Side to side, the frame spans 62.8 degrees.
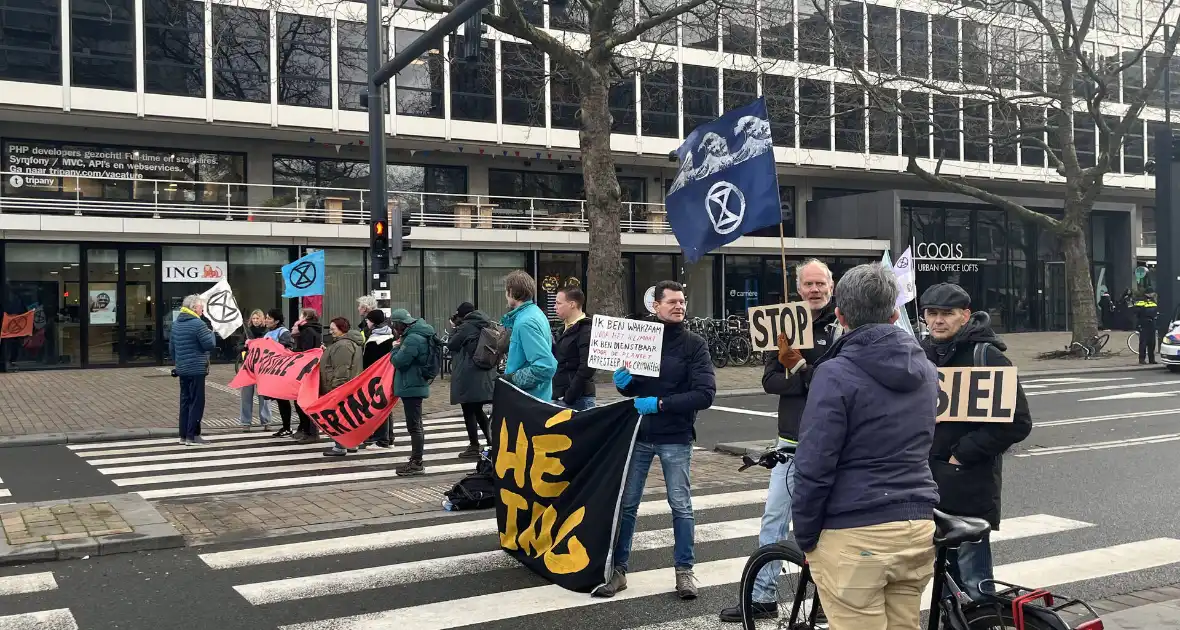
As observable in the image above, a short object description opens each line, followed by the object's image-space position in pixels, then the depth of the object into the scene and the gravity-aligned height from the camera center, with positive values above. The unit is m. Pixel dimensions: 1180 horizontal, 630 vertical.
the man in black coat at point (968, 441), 4.10 -0.57
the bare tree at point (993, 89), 24.77 +6.62
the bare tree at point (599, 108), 18.86 +4.29
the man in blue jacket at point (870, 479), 3.24 -0.57
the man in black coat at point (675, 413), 5.45 -0.56
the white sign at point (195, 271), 25.77 +1.37
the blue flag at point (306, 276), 14.38 +0.65
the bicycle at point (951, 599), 3.46 -1.13
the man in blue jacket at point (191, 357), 11.91 -0.44
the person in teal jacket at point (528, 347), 7.25 -0.23
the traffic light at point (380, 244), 14.77 +1.15
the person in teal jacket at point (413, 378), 9.88 -0.62
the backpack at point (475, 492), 7.98 -1.46
